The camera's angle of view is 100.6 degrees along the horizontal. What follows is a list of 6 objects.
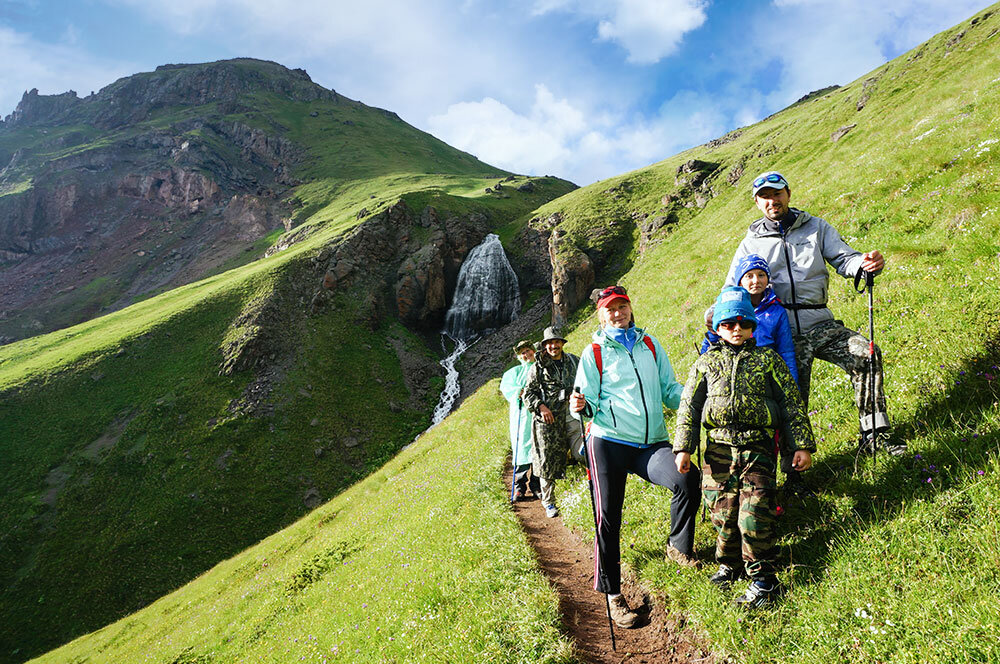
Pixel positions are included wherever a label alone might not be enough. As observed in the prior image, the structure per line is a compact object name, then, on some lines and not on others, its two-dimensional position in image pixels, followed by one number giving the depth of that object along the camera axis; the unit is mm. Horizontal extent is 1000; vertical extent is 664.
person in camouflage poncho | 9336
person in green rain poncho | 10812
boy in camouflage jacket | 4551
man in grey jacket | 5727
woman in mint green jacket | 5484
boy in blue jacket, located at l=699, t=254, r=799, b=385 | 5598
